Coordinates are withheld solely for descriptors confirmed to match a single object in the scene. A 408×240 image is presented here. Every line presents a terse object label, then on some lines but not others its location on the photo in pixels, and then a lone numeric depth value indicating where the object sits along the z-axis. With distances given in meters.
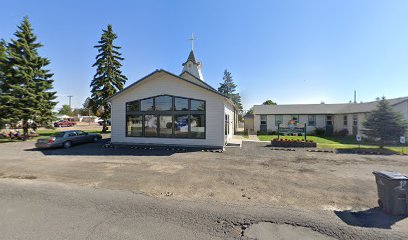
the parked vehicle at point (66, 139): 14.55
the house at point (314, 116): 23.42
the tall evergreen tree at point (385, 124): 14.70
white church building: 14.38
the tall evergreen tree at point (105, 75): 28.59
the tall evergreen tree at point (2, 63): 20.00
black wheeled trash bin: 4.43
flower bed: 14.95
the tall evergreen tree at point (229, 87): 71.56
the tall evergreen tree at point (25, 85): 19.81
